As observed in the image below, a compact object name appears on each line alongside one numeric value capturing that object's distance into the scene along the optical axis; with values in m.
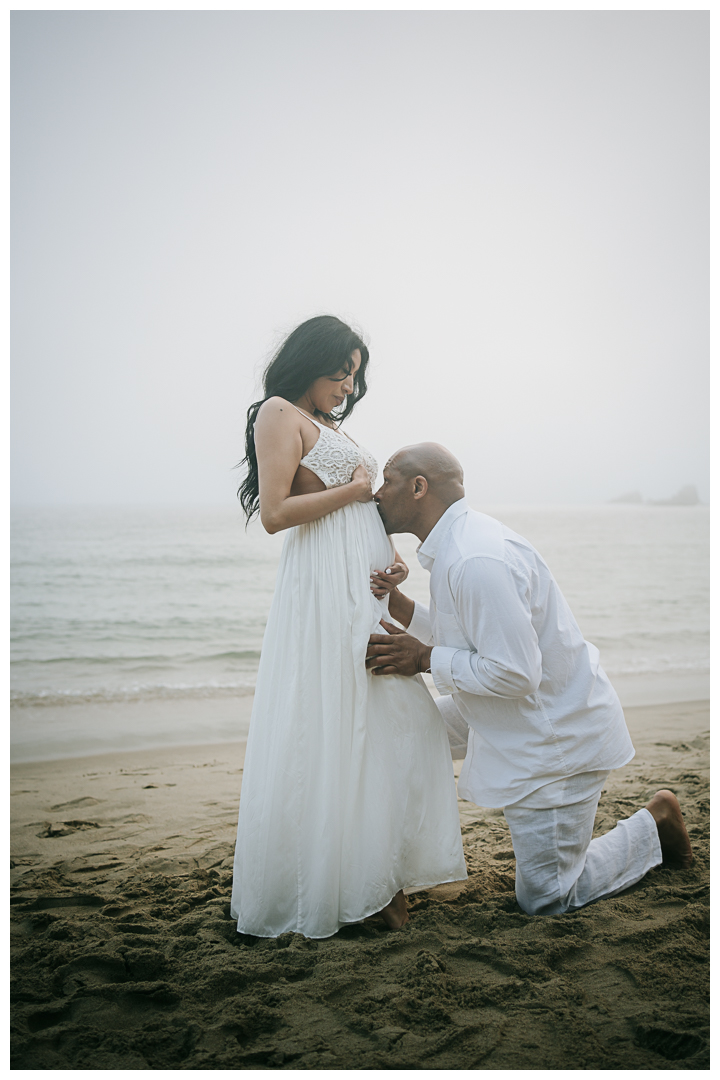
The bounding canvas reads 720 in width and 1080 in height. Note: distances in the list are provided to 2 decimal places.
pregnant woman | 2.44
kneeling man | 2.38
